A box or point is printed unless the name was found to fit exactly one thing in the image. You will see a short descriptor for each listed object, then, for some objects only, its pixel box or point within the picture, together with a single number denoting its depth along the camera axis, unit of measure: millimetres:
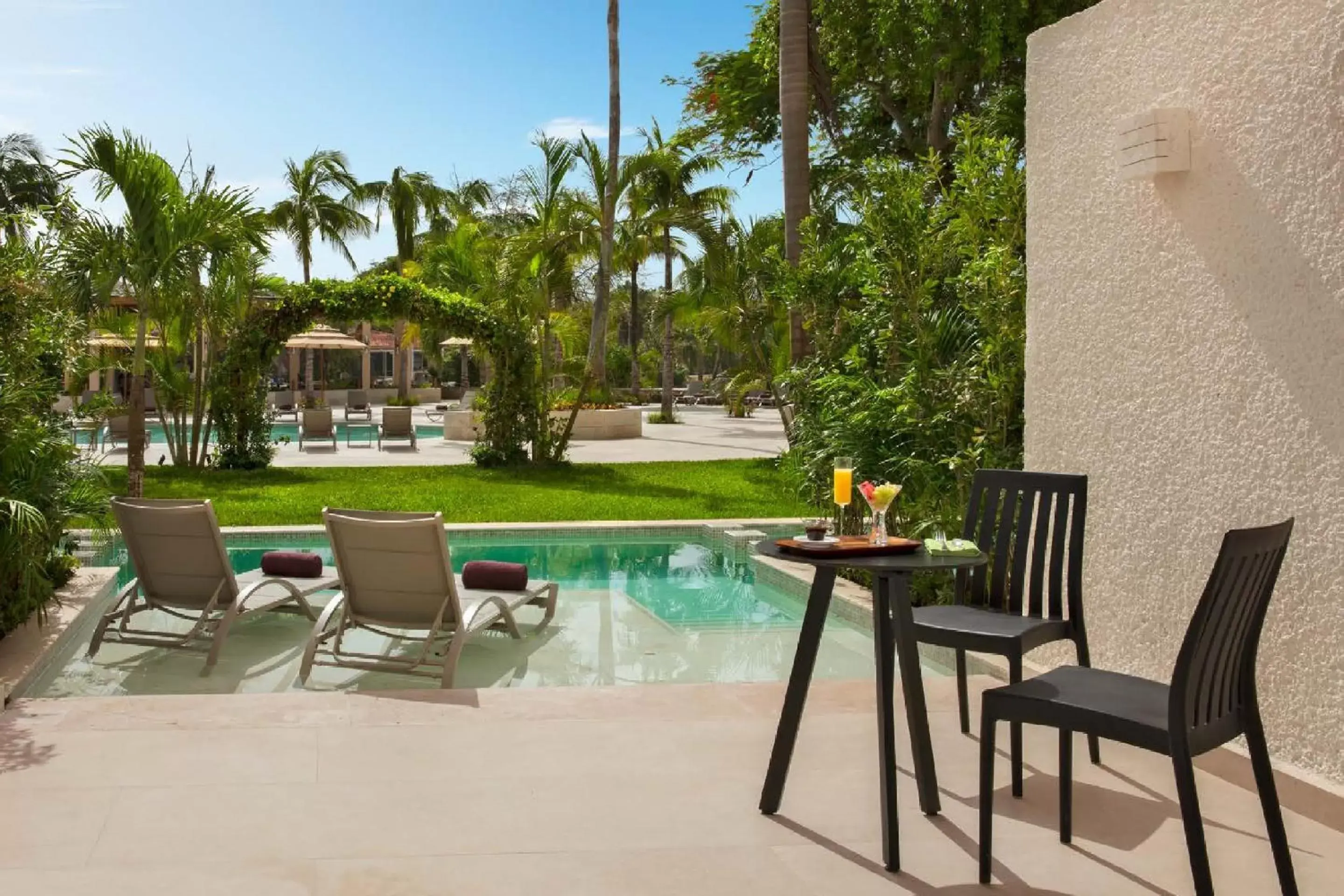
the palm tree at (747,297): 14266
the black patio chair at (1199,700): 2654
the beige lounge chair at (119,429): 17281
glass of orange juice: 3867
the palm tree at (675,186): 23734
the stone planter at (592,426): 22359
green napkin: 3645
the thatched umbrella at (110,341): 16484
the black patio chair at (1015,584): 3797
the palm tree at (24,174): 34969
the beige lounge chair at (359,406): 25359
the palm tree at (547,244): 16797
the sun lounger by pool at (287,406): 25984
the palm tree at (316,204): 35531
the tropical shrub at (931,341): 6012
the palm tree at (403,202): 38625
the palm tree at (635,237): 22297
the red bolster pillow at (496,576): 6629
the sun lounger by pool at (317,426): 19281
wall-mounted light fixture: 4105
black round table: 3367
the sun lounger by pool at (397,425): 19719
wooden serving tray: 3436
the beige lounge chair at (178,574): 5875
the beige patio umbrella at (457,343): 29656
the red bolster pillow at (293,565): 6871
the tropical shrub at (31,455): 5273
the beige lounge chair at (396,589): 5371
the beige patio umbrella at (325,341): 24234
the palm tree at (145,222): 11258
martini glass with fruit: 3680
